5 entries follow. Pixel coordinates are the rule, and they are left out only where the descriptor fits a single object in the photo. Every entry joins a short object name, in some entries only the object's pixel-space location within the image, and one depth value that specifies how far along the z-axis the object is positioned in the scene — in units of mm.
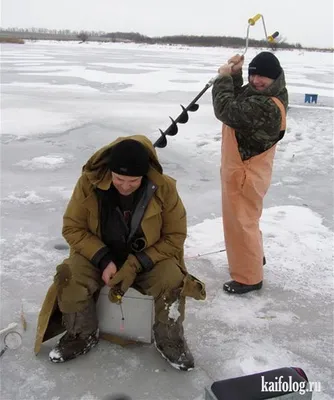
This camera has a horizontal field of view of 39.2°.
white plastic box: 2447
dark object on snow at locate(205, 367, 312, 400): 1801
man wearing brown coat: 2340
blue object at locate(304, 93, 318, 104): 10432
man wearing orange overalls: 2703
